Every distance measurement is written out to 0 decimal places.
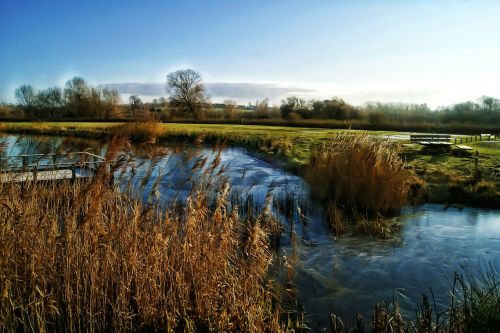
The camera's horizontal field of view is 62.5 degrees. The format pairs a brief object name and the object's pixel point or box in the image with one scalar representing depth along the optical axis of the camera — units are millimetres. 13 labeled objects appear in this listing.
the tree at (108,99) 71069
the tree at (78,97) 75562
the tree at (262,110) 73062
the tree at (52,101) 80000
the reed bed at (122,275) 5418
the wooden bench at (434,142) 26975
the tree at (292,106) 68488
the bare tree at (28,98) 83162
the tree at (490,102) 67675
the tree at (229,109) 70500
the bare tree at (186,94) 81562
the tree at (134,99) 85831
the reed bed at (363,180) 14078
